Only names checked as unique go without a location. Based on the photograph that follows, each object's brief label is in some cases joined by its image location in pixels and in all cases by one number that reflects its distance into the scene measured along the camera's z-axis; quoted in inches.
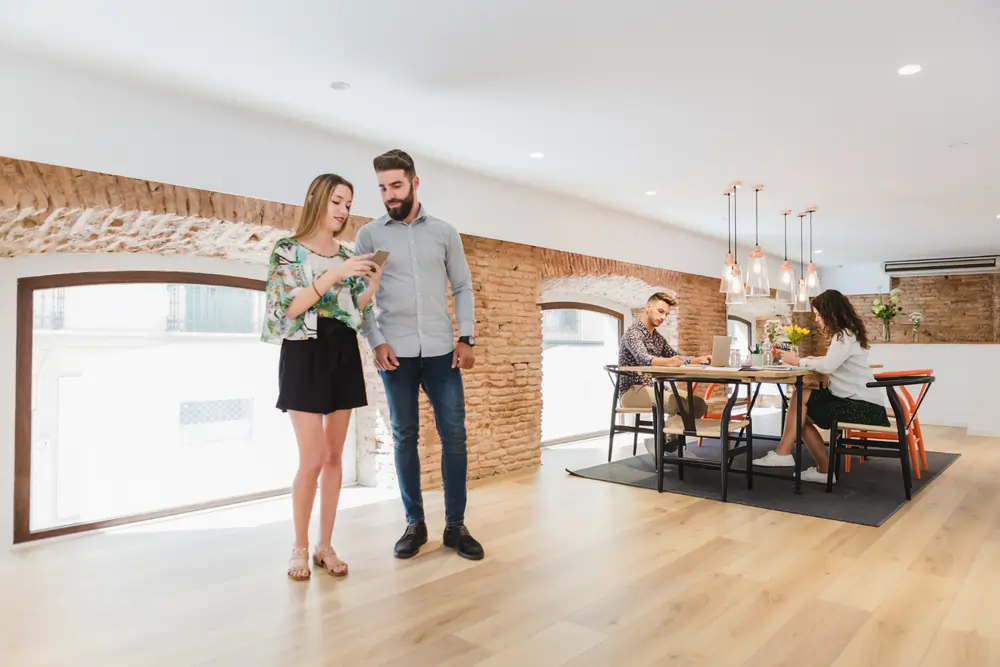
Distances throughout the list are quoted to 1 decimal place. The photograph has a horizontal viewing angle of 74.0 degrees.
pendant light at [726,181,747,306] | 193.5
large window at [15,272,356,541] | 136.8
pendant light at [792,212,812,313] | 227.1
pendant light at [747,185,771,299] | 188.4
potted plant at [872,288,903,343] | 300.2
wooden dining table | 152.6
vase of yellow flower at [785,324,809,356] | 181.7
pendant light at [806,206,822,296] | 225.3
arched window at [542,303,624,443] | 270.7
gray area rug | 142.5
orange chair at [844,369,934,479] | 173.6
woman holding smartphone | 94.3
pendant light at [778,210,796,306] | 211.6
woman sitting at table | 156.6
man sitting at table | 186.9
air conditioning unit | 365.4
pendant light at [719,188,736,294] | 195.9
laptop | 184.1
